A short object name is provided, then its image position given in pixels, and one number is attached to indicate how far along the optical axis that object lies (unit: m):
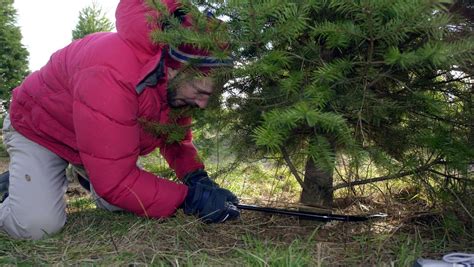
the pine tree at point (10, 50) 12.02
